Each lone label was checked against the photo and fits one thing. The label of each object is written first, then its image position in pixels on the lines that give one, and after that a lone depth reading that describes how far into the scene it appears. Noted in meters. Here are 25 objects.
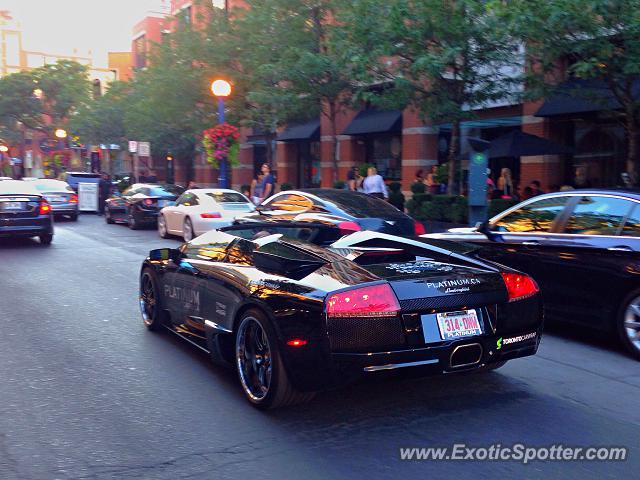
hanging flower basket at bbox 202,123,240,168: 22.27
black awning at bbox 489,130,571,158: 16.34
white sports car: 15.92
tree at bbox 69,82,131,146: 43.03
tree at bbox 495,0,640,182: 11.10
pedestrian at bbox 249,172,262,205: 20.36
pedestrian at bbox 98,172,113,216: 27.39
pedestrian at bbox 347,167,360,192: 19.75
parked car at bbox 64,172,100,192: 28.36
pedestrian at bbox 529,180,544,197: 16.80
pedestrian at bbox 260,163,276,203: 19.47
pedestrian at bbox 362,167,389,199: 18.19
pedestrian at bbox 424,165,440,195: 20.23
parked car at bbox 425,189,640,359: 6.42
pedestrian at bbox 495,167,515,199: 18.39
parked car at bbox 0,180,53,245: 14.98
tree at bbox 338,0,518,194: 15.05
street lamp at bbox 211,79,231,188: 20.86
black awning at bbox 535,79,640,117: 13.80
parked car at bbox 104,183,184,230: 19.92
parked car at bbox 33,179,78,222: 22.73
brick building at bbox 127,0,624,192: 18.17
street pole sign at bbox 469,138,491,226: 12.17
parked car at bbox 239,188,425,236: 11.41
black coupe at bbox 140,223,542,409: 4.34
